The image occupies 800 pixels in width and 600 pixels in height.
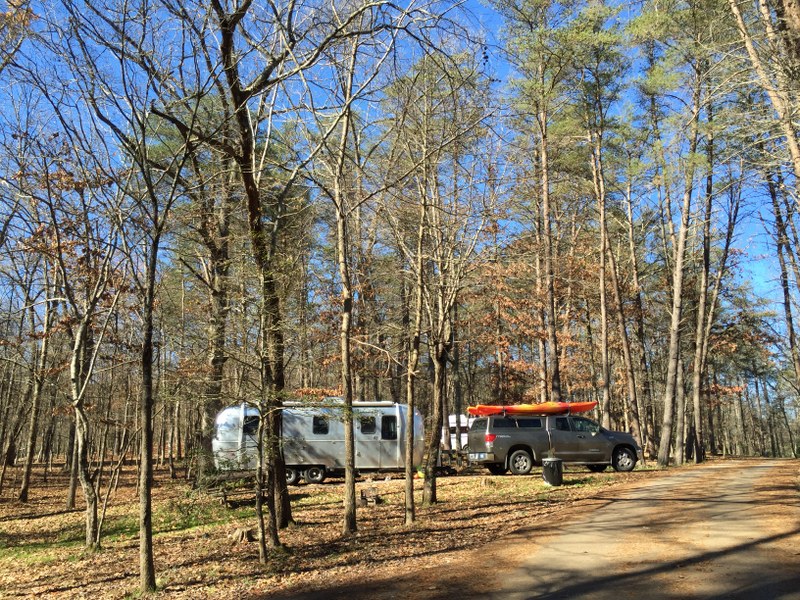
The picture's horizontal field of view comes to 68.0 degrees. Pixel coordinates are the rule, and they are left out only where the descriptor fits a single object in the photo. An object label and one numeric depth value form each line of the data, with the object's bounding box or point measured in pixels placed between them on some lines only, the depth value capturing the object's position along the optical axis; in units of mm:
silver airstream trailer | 17031
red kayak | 16531
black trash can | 13148
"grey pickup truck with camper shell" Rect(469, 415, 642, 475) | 16250
